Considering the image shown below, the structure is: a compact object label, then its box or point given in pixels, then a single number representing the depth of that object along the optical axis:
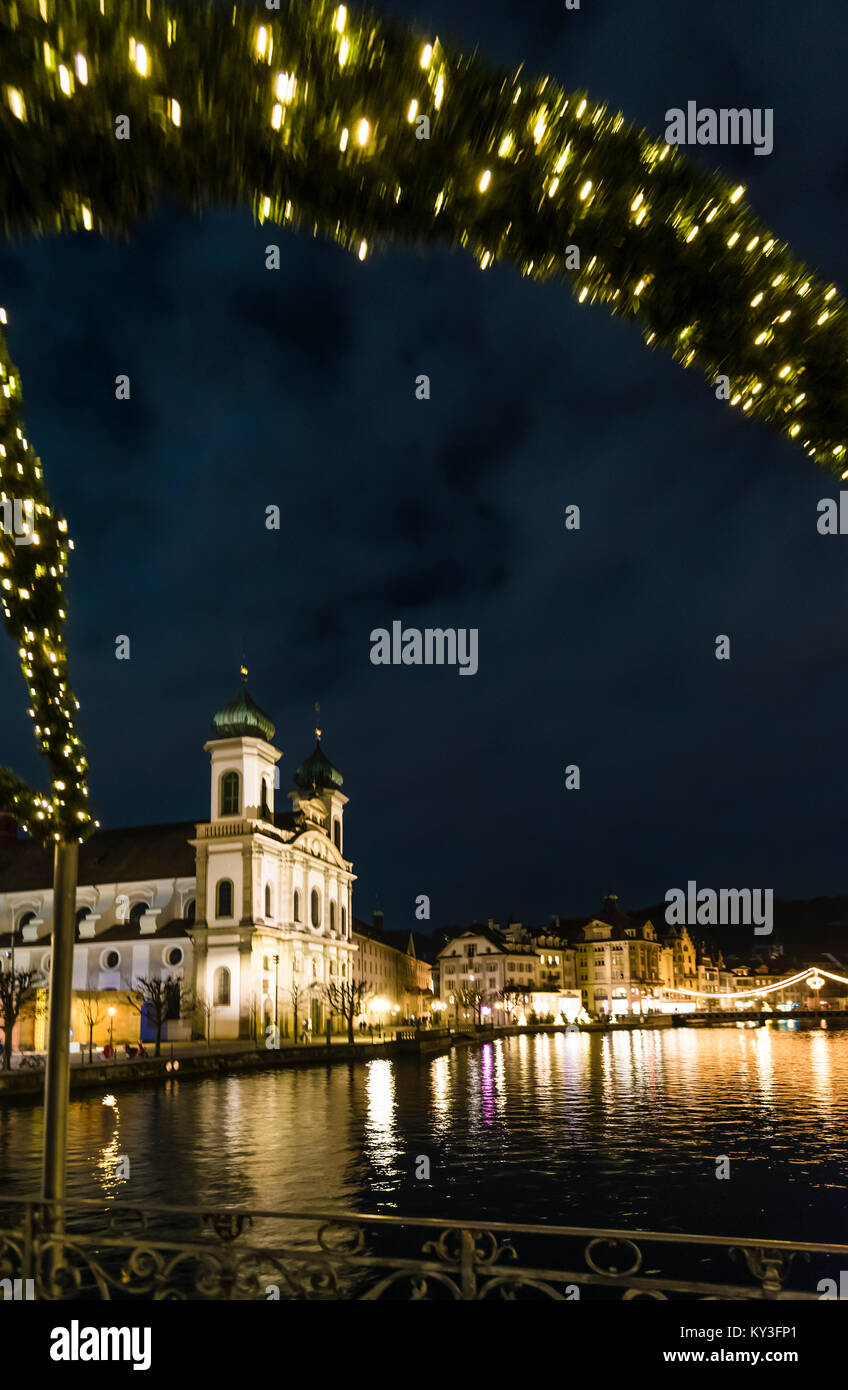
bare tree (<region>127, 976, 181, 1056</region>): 66.25
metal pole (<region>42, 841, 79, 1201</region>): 8.05
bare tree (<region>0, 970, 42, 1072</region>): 47.94
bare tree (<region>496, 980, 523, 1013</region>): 133.38
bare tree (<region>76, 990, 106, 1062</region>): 67.06
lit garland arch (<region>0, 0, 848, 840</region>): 2.92
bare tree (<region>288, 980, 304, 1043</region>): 76.84
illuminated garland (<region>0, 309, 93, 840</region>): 6.06
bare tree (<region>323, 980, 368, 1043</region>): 81.56
